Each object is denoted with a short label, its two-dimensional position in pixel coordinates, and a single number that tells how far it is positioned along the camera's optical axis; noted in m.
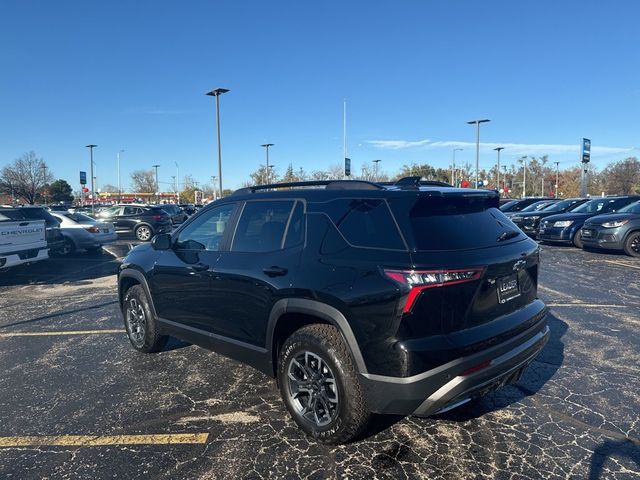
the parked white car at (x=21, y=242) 8.91
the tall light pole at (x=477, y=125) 35.30
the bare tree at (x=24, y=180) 47.88
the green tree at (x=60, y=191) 59.56
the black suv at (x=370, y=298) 2.70
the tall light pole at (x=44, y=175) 51.94
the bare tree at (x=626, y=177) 64.06
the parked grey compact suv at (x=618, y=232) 11.92
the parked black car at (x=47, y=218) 11.21
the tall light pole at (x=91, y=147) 38.41
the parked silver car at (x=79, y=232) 14.08
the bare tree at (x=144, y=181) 83.50
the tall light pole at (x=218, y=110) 23.97
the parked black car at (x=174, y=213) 22.16
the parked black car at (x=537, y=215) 16.52
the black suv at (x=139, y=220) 19.81
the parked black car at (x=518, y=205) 21.17
